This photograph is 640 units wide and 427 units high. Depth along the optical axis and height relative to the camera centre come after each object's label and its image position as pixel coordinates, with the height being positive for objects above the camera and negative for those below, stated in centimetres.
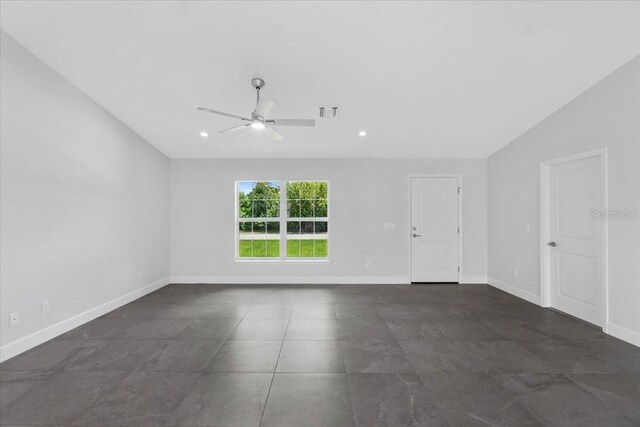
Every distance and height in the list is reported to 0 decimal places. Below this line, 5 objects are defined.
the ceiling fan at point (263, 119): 282 +104
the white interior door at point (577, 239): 329 -34
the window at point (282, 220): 551 -12
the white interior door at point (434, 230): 536 -32
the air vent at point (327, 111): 332 +128
